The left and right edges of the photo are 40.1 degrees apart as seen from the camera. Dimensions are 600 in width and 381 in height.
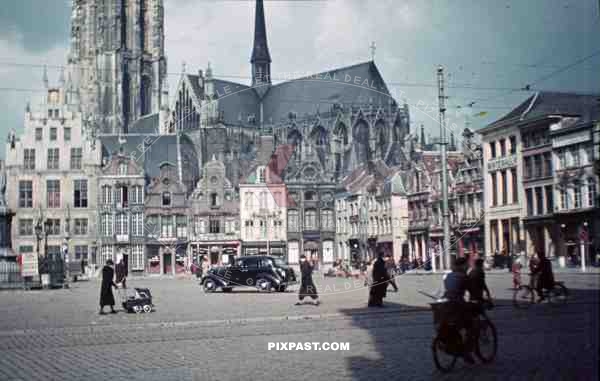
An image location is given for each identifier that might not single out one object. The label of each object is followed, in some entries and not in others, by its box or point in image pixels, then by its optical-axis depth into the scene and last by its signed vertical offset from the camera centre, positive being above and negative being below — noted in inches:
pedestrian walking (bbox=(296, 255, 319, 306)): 789.6 -24.6
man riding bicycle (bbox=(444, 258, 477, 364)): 366.3 -20.8
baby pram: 795.4 -39.3
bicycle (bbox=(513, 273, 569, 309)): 506.3 -30.4
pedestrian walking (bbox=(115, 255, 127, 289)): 1078.4 -11.2
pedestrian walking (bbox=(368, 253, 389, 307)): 748.6 -23.1
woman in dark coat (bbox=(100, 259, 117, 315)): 778.8 -24.0
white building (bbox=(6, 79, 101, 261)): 2373.3 +258.1
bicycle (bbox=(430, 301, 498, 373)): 358.6 -37.3
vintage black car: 1165.7 -19.9
